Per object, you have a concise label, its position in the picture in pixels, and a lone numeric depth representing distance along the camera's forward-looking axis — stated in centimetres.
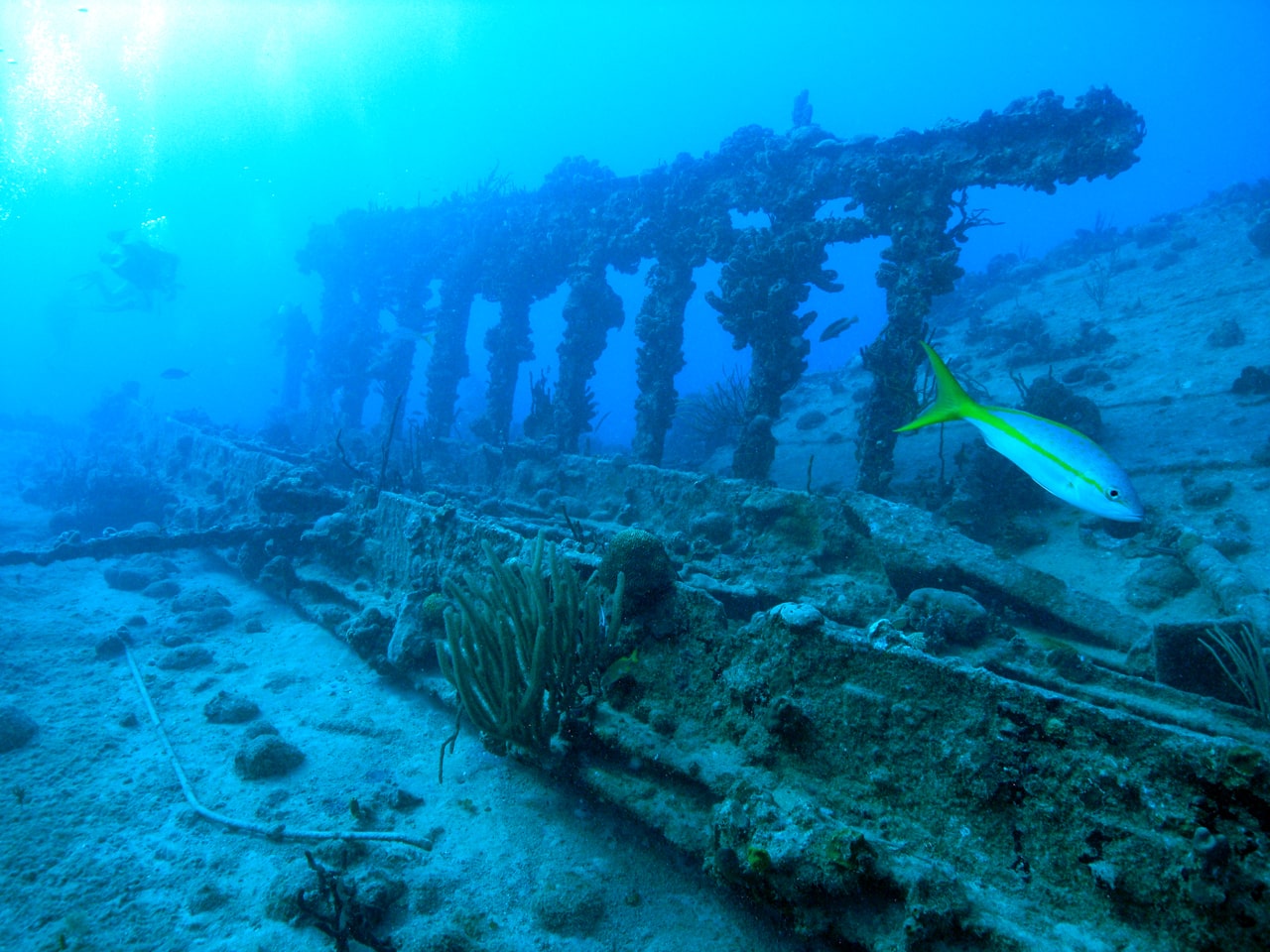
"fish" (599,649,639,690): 393
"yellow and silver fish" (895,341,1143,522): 180
